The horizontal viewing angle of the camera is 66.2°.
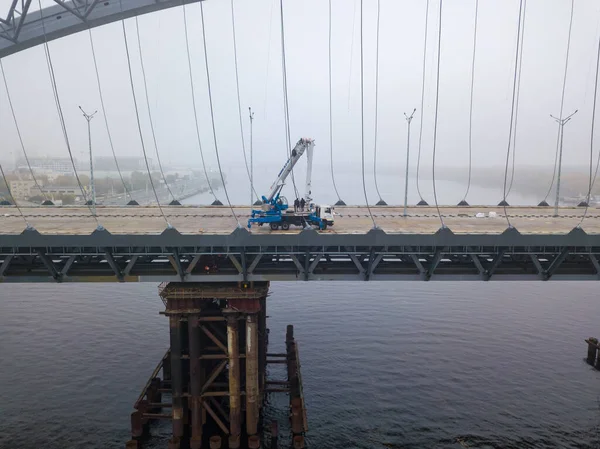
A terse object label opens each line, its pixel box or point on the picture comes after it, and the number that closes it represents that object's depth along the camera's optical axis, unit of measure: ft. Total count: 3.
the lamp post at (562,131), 129.18
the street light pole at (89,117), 147.27
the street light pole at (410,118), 136.67
